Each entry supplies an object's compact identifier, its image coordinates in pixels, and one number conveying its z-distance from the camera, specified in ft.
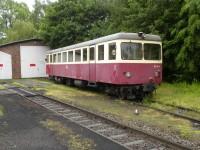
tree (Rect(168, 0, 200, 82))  38.77
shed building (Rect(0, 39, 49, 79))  82.44
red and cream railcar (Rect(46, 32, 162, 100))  34.28
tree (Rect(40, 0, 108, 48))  77.72
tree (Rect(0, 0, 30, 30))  176.51
